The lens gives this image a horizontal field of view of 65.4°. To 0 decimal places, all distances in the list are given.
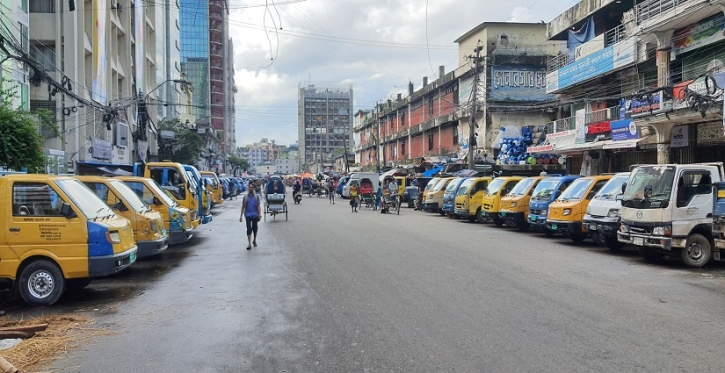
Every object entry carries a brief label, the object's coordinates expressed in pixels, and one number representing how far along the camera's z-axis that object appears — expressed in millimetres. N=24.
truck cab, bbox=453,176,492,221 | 23375
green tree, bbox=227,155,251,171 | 113000
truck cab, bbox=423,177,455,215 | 27844
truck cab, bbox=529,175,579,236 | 17391
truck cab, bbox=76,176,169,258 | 11109
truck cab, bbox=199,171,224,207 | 32831
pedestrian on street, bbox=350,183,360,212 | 29809
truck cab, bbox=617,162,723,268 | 11664
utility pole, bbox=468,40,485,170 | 34656
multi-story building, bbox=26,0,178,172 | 29125
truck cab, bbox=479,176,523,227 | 20922
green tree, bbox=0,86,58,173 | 14055
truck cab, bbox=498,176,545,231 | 19141
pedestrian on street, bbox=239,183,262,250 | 14688
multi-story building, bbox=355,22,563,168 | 42344
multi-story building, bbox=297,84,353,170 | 154375
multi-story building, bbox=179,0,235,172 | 108438
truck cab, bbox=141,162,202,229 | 17433
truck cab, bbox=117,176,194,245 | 13852
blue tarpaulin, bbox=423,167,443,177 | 40125
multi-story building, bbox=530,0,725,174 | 20156
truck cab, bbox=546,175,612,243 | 15438
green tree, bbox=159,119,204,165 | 48375
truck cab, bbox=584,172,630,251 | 13586
